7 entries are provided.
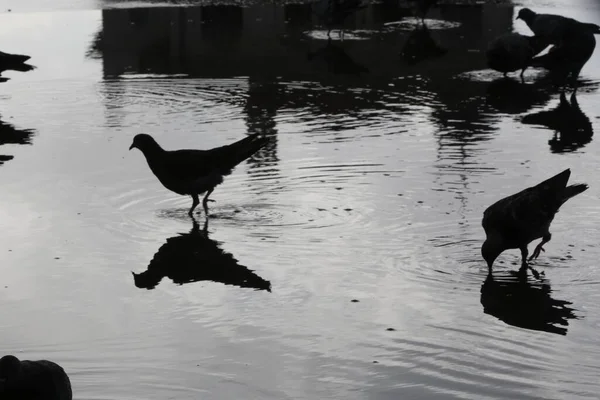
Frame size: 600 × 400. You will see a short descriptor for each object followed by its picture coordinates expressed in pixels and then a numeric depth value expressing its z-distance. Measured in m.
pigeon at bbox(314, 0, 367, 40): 20.39
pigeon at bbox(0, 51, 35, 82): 15.28
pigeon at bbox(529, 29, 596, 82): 15.75
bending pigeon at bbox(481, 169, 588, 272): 7.80
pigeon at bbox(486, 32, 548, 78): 16.17
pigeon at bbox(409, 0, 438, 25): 22.20
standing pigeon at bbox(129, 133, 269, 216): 9.54
